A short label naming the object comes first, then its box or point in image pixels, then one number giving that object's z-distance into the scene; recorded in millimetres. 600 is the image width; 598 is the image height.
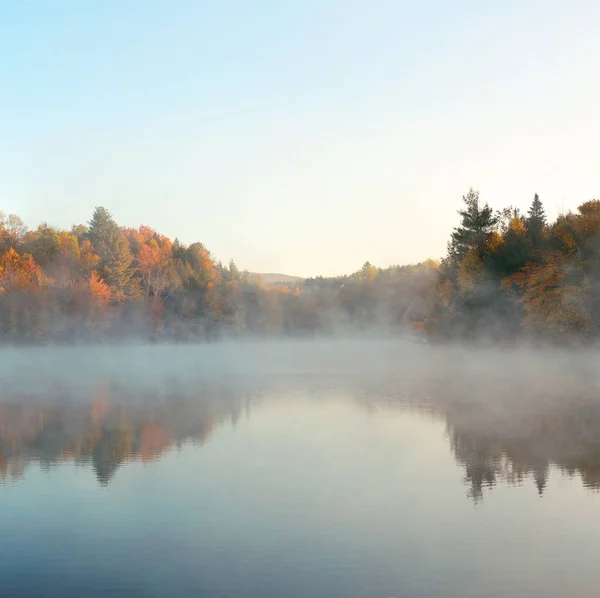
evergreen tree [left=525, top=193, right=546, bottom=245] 62394
